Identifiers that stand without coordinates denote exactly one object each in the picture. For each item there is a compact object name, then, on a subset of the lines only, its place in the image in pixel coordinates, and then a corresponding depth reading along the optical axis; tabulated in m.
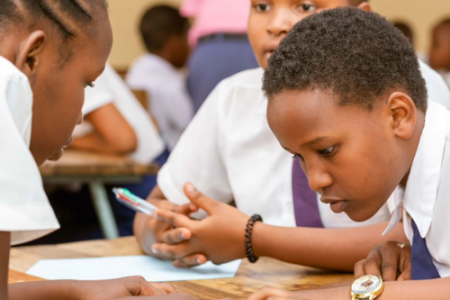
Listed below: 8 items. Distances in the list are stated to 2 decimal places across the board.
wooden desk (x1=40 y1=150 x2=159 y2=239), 2.29
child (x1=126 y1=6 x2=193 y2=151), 4.27
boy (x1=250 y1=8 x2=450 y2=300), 1.40
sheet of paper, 1.56
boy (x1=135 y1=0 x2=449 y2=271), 1.58
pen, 1.62
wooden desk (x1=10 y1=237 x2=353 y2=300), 1.48
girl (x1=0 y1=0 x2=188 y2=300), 1.28
